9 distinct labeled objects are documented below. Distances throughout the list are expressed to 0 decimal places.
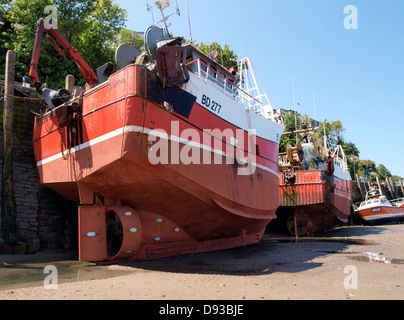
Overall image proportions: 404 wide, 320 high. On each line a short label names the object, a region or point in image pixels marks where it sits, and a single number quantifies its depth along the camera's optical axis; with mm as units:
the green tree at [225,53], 31088
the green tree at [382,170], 65231
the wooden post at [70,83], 11984
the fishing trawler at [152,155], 6938
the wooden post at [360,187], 37094
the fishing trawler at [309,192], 17094
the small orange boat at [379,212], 26500
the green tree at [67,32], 18109
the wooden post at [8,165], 9164
